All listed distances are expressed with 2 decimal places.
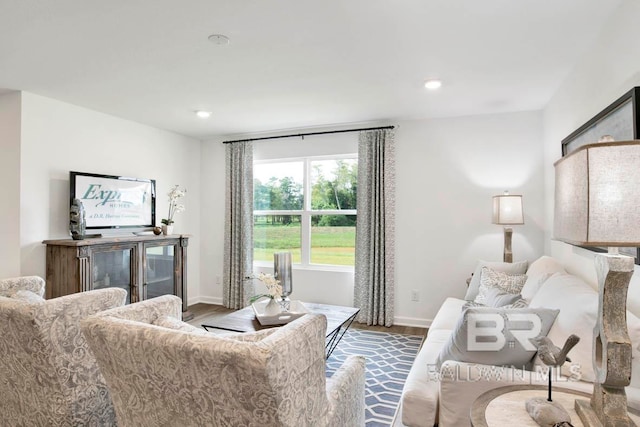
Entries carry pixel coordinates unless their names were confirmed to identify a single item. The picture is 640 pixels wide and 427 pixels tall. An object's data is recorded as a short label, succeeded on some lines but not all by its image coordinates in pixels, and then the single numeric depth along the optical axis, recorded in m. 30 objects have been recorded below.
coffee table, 2.58
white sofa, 1.59
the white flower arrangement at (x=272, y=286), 2.74
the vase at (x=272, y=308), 2.78
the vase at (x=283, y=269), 3.12
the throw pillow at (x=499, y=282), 3.02
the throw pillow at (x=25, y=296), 1.75
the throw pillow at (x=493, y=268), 3.30
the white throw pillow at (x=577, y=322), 1.60
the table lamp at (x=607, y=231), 0.97
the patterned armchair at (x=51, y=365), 1.49
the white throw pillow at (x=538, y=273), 2.61
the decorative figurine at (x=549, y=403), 1.18
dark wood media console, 3.42
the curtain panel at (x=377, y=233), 4.34
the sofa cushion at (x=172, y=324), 1.41
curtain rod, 4.41
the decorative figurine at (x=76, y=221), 3.55
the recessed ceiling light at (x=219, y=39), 2.35
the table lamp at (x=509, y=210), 3.51
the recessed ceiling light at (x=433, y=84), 3.13
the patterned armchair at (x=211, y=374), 1.00
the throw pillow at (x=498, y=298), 2.42
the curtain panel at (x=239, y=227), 5.10
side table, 1.21
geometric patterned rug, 2.51
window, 4.77
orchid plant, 4.60
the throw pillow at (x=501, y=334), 1.68
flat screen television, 3.81
